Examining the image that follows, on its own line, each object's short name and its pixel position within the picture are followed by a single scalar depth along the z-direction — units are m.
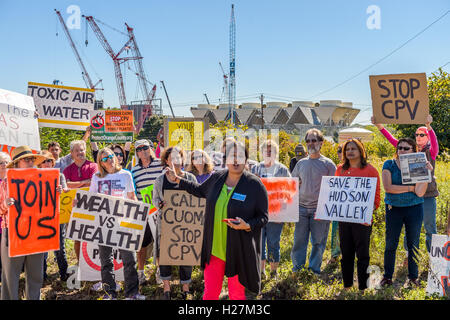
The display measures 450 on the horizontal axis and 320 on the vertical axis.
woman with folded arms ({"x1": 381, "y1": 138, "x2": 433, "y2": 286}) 4.89
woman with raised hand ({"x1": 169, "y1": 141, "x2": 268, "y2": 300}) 3.74
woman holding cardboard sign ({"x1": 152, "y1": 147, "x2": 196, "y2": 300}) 4.72
